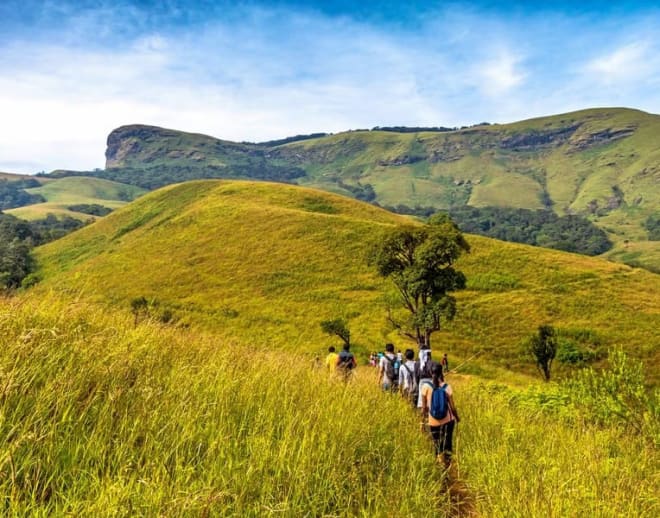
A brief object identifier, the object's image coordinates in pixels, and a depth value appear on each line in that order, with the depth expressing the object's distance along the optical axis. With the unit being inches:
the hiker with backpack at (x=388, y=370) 428.0
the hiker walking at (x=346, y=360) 418.0
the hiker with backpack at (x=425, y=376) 285.6
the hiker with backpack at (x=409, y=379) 367.2
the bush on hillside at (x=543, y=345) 1390.3
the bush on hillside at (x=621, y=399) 295.1
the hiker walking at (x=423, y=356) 372.0
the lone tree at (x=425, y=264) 1381.6
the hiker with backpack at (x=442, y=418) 232.0
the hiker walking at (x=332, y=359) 412.6
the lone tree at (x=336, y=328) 1792.6
